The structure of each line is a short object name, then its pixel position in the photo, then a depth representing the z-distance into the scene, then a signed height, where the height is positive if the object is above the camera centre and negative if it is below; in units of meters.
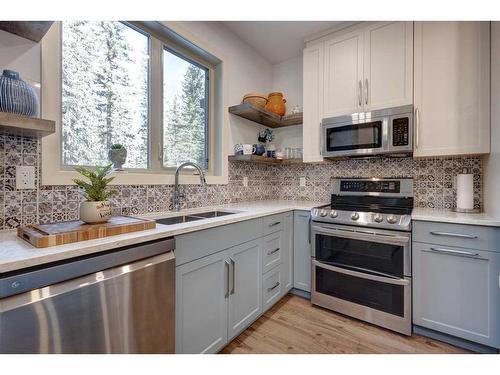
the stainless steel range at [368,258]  1.76 -0.58
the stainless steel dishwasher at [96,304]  0.76 -0.44
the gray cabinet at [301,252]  2.22 -0.63
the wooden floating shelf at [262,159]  2.35 +0.26
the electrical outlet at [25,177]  1.19 +0.04
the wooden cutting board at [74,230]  0.91 -0.19
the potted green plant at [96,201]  1.16 -0.08
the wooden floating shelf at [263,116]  2.38 +0.74
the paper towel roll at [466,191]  1.83 -0.05
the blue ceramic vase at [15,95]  0.99 +0.37
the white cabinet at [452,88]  1.74 +0.72
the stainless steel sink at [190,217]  1.73 -0.25
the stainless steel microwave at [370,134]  1.97 +0.45
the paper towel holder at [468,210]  1.83 -0.20
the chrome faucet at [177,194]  1.88 -0.07
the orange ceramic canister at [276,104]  2.73 +0.92
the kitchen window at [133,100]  1.36 +0.61
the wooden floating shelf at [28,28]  1.09 +0.73
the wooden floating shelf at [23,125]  0.96 +0.25
